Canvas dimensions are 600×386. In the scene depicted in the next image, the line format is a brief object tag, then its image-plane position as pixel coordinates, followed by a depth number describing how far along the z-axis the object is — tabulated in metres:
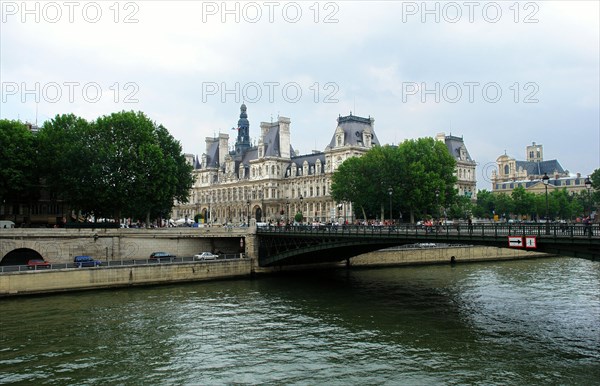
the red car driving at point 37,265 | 45.01
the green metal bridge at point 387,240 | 30.16
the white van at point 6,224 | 61.11
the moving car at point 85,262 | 48.19
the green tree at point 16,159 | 60.97
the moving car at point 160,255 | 55.47
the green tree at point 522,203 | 127.25
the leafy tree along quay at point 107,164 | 63.69
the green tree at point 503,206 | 130.50
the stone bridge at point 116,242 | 53.47
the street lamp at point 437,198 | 84.33
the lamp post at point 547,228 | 31.14
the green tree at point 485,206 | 133.88
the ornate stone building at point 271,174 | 115.19
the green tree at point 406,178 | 84.25
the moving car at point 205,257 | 56.00
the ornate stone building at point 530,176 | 167.00
